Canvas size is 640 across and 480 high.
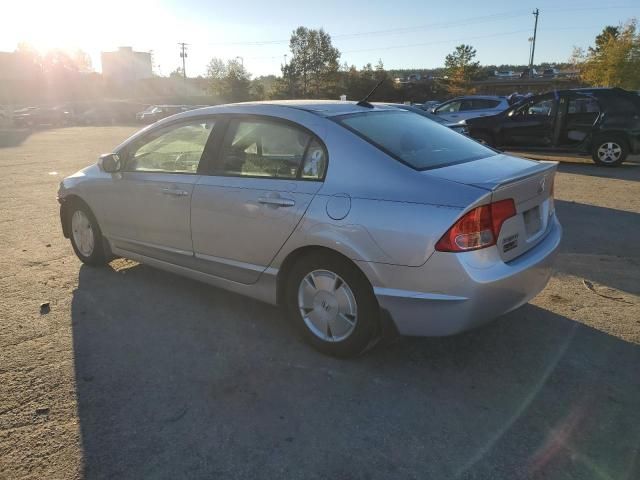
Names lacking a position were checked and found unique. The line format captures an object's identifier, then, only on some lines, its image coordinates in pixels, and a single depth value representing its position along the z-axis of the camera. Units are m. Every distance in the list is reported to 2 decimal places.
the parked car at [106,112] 42.75
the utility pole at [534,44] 74.49
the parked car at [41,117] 37.09
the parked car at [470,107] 16.66
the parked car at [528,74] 79.72
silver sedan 2.91
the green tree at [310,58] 72.94
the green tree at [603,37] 44.94
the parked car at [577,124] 11.60
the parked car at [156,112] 38.13
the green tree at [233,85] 66.94
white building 105.69
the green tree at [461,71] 58.32
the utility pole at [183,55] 96.62
